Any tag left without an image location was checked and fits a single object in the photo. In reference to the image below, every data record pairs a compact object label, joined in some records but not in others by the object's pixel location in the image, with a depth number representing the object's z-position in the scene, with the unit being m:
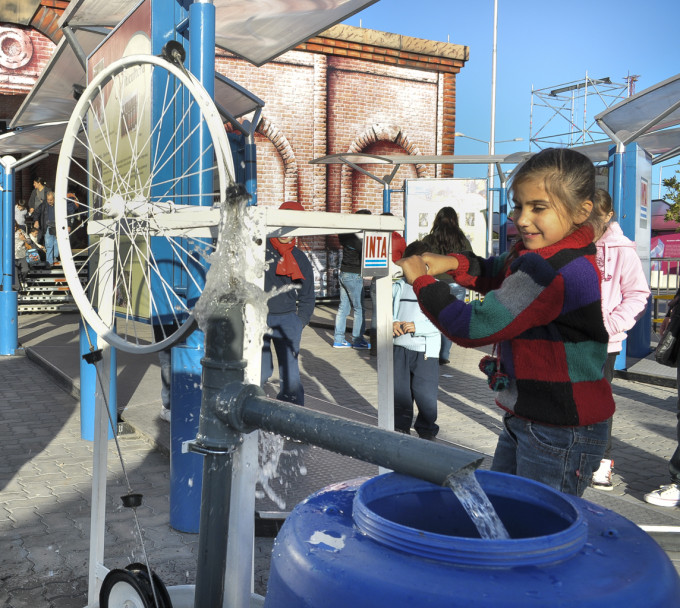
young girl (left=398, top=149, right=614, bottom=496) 2.04
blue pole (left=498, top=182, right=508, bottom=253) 15.28
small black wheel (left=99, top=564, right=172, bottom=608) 2.46
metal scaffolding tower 38.49
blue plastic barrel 1.14
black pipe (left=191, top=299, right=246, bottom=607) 1.64
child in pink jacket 4.39
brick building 18.72
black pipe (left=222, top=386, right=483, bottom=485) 1.24
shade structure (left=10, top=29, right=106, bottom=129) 5.56
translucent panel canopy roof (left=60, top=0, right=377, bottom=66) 4.49
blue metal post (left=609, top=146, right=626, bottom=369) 9.85
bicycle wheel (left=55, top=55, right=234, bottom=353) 2.14
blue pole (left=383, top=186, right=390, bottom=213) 15.19
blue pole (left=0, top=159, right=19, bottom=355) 10.12
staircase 16.78
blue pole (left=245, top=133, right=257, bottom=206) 7.41
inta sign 2.28
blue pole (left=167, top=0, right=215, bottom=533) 3.62
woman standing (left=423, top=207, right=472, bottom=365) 5.88
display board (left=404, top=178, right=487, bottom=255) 14.69
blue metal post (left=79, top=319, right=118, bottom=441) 5.87
